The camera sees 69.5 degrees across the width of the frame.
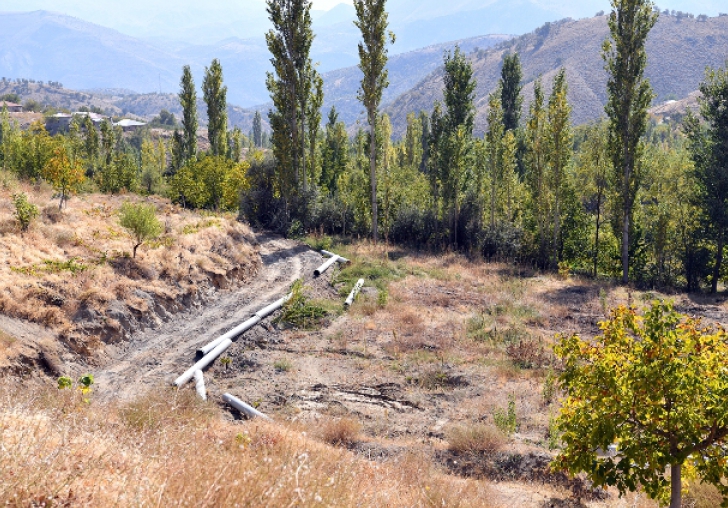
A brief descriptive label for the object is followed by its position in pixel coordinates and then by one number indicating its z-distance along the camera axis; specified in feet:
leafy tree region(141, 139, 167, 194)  179.66
